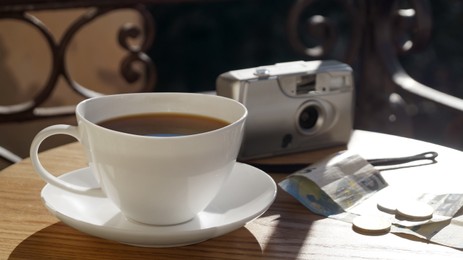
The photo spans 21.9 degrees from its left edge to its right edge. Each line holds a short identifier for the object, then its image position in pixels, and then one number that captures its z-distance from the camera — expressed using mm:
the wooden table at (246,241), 739
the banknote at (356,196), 770
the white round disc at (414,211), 782
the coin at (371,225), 767
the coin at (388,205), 799
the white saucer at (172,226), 730
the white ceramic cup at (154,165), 720
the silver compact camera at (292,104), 893
